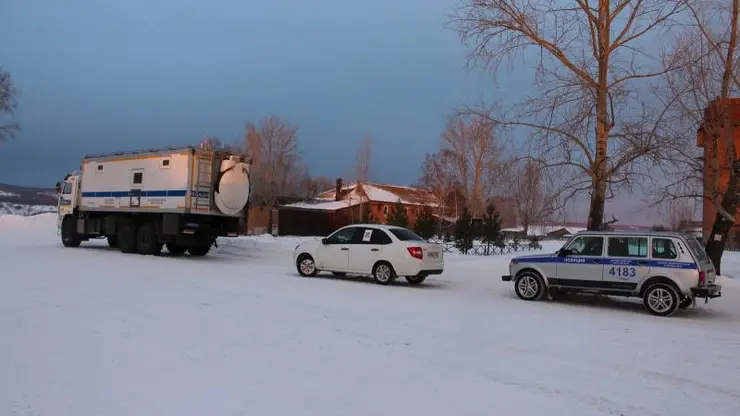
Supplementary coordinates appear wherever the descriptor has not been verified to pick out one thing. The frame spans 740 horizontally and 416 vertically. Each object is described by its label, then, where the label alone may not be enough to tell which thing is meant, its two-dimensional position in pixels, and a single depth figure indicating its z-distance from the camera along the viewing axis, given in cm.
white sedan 1562
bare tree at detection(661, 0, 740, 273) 1967
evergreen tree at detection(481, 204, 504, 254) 3069
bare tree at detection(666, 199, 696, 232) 5044
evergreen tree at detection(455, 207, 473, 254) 3056
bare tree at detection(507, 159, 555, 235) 1899
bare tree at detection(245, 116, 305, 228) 6205
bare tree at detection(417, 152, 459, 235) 5194
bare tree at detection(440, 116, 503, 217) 4684
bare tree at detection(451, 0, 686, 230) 1784
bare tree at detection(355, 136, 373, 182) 6056
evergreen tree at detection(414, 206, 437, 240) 3819
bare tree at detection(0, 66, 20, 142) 4528
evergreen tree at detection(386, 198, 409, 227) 4203
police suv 1210
